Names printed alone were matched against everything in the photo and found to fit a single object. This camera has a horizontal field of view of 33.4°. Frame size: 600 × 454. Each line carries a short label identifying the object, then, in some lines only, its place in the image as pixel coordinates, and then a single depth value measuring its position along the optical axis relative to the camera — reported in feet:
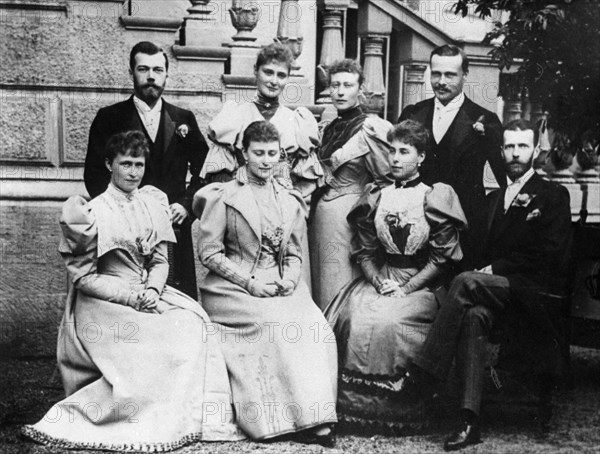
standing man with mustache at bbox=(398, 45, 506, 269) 17.94
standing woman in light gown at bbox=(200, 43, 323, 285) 17.30
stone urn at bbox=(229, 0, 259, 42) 20.94
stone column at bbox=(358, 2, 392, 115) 24.09
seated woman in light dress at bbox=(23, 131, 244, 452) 14.99
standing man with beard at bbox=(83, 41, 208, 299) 17.37
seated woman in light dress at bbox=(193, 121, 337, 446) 15.52
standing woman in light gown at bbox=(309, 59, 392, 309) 17.80
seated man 15.96
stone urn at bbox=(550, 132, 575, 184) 25.50
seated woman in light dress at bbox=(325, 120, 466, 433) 16.29
